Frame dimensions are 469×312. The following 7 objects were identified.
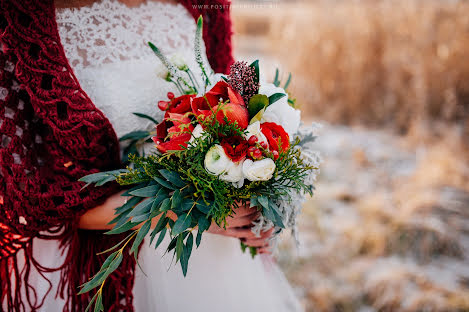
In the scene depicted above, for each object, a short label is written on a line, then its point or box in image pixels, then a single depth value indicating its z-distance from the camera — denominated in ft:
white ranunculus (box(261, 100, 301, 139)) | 3.01
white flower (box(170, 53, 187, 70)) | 3.45
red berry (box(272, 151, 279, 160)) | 2.78
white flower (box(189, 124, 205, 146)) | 2.81
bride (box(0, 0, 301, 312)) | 3.04
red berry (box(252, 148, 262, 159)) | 2.70
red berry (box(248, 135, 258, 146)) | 2.76
